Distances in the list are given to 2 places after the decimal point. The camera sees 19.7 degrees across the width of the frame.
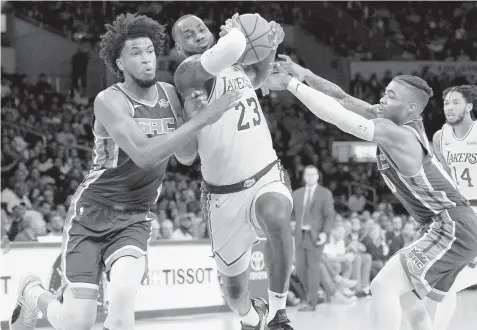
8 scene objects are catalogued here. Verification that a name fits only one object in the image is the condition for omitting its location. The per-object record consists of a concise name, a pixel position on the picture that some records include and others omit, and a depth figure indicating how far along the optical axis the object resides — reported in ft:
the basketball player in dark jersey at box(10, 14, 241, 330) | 27.81
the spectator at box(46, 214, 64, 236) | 64.74
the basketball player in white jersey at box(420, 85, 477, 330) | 40.76
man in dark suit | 62.94
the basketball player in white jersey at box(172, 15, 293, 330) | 31.36
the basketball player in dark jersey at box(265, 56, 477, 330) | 31.71
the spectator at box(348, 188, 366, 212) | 100.97
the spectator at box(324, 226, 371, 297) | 71.68
